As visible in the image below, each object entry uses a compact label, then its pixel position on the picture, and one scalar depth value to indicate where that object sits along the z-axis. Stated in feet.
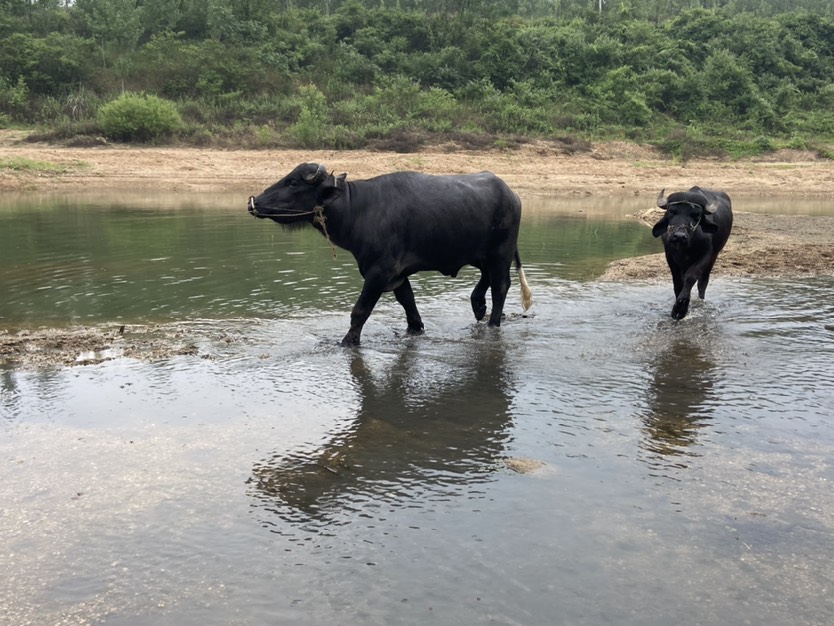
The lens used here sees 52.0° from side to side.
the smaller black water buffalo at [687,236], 30.19
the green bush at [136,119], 92.53
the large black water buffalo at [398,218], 26.68
